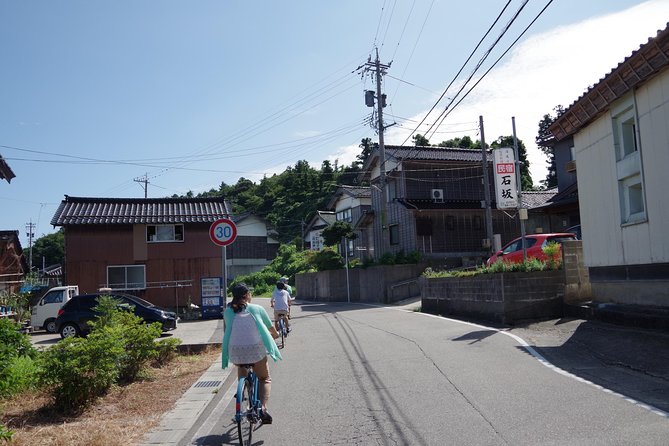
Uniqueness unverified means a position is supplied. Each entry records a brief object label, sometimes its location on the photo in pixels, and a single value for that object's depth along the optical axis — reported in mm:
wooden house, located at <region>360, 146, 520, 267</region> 30062
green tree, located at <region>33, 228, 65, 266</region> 76062
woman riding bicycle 5758
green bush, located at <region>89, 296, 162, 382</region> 8680
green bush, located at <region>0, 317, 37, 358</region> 7561
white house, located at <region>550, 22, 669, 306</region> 10312
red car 17500
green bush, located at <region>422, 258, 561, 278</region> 14023
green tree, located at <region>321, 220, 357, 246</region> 33812
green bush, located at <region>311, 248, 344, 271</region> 34531
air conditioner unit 31747
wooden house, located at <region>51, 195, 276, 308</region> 22938
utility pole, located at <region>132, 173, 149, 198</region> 48897
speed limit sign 10867
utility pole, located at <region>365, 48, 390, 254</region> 29031
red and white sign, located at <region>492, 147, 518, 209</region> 17297
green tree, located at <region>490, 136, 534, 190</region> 43219
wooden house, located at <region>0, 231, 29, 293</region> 31750
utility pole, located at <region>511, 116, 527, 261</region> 15389
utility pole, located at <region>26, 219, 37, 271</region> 68275
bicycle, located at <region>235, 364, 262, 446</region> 5316
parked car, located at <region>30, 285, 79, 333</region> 20828
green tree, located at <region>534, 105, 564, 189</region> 46250
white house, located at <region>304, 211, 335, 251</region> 53688
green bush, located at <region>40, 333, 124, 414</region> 6848
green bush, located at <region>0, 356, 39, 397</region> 6793
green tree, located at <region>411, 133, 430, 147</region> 39416
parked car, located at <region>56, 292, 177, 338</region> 16750
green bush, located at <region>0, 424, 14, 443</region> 4227
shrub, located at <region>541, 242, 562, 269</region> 14153
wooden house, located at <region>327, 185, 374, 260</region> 37500
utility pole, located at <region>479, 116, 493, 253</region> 24055
